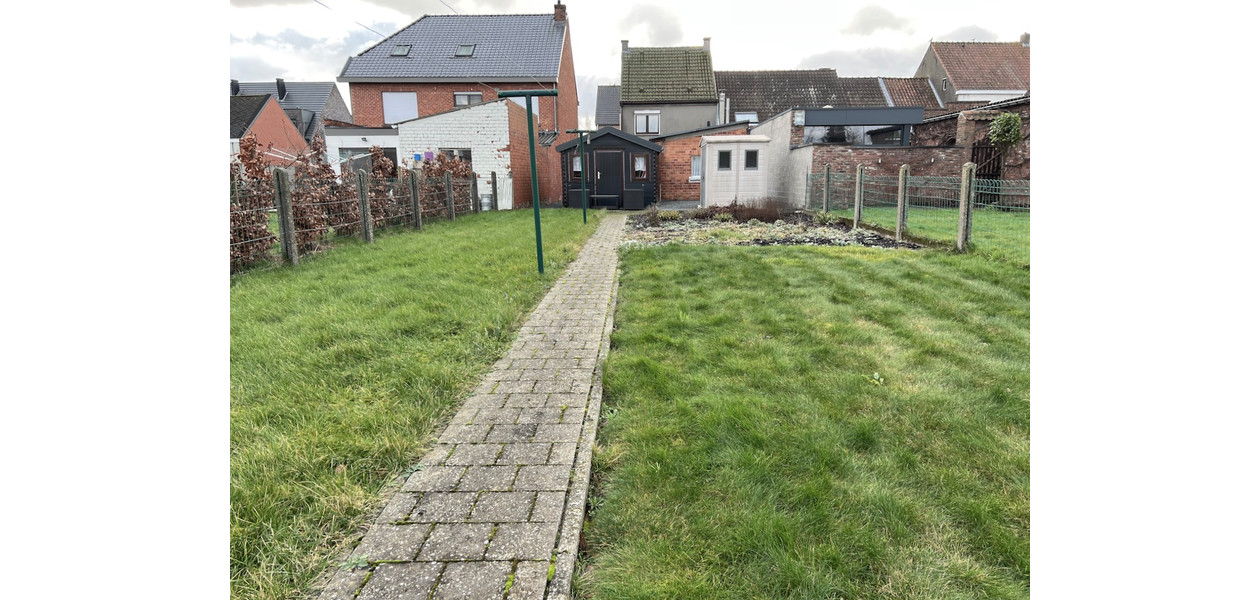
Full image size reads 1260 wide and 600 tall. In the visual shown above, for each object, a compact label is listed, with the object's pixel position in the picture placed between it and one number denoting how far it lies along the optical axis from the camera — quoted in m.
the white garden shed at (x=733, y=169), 18.70
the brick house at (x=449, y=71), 27.92
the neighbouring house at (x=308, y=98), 35.47
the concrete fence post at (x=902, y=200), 9.83
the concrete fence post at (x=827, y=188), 14.53
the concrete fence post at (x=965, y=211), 7.89
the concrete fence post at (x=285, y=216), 7.52
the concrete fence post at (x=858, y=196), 11.75
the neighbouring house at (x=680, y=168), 23.05
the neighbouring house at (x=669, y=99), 31.23
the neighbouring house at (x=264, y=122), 25.27
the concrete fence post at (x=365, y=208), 9.89
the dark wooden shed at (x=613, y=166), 20.97
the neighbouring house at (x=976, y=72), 34.06
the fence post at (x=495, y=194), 18.94
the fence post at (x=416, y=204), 12.24
